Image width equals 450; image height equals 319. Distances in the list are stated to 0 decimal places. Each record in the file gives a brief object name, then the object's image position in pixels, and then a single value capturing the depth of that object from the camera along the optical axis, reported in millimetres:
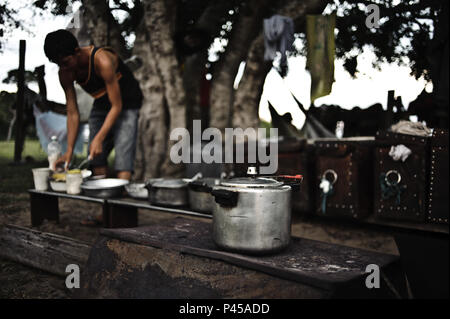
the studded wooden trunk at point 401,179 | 3184
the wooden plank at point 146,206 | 2346
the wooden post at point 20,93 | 2387
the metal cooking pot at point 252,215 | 1401
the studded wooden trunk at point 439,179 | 3055
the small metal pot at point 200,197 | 2274
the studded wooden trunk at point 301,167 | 3979
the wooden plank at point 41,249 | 2416
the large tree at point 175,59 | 5746
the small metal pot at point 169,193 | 2492
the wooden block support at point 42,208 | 3406
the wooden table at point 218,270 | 1238
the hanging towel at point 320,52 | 5238
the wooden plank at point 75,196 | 2816
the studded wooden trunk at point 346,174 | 3566
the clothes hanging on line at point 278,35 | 5314
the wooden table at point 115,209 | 2549
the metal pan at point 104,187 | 2832
